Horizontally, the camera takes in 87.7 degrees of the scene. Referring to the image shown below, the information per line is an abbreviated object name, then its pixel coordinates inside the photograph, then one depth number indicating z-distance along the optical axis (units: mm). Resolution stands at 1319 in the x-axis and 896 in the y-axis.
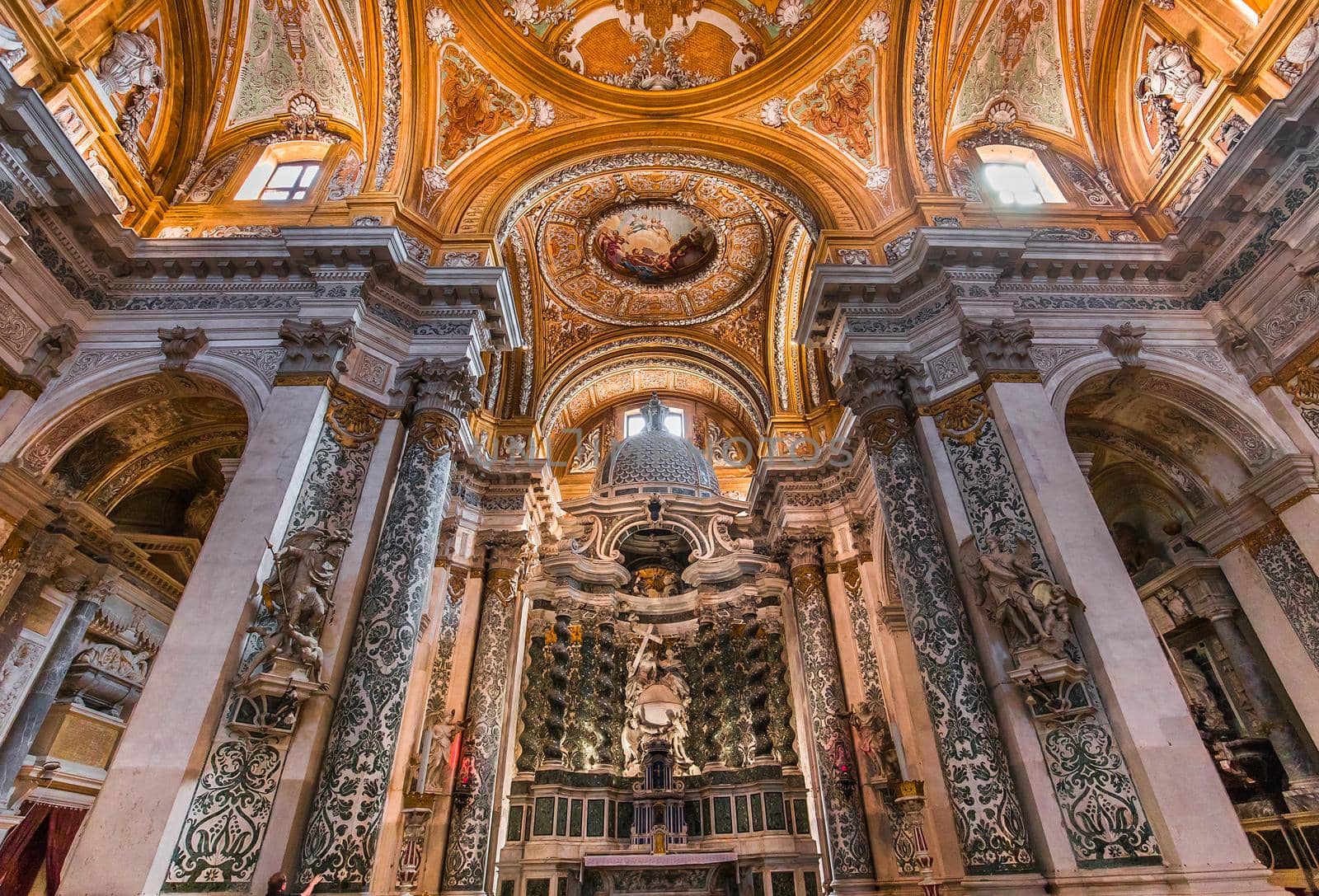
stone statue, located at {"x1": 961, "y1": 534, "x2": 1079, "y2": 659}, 6453
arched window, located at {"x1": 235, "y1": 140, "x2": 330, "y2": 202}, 10750
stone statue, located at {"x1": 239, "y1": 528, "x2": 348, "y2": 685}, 6352
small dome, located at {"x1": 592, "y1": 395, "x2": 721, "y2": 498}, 16484
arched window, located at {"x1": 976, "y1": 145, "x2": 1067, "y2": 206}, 11164
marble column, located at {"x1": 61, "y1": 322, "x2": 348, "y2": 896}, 5445
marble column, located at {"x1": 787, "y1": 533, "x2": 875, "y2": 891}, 10766
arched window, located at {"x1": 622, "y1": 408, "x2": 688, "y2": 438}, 19516
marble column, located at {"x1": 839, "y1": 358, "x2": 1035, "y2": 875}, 6191
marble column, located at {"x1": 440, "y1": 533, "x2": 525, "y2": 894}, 10445
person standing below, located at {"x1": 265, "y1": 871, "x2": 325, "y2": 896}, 4879
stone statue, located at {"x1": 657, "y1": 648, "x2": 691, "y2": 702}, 15398
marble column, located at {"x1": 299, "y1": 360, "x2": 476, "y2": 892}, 6051
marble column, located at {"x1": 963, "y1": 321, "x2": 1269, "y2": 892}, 5602
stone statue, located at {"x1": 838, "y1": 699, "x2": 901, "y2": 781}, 10516
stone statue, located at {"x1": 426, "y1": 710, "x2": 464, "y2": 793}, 10406
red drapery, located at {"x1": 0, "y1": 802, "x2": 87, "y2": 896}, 7574
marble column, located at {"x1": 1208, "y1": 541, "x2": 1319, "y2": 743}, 7512
